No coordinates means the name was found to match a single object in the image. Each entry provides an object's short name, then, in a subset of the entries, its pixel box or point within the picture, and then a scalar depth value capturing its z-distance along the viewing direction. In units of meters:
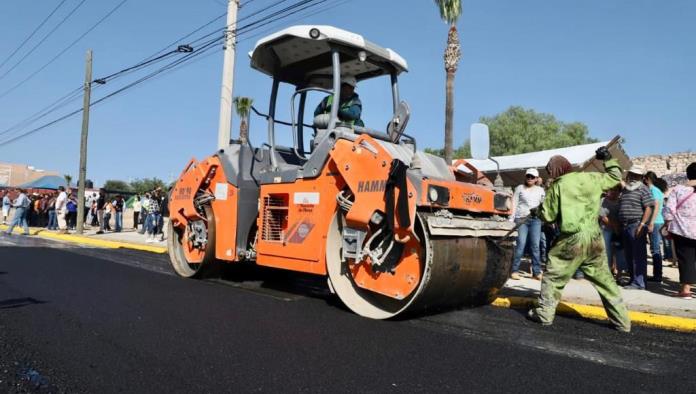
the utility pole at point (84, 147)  14.78
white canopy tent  12.73
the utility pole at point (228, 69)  11.73
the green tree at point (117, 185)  70.05
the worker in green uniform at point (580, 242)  3.66
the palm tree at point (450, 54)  15.23
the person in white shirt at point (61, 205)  15.69
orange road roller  3.54
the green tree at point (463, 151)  32.71
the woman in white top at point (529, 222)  6.26
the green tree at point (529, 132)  31.53
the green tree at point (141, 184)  69.39
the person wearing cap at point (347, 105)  4.66
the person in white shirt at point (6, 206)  18.39
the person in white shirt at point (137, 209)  16.36
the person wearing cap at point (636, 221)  5.45
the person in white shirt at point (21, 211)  13.21
